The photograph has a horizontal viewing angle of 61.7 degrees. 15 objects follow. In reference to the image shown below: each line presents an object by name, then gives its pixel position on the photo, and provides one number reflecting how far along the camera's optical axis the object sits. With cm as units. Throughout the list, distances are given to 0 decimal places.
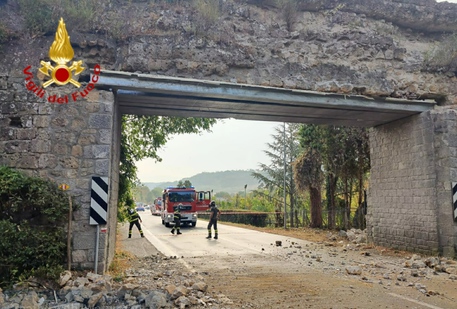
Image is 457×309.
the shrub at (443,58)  1063
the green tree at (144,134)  1295
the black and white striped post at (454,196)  978
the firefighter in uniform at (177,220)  1909
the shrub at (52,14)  807
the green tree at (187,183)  3811
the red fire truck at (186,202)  2434
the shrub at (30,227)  616
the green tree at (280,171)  3256
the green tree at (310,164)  2074
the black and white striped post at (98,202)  742
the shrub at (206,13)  912
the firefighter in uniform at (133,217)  1550
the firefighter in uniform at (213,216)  1642
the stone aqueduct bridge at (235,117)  748
